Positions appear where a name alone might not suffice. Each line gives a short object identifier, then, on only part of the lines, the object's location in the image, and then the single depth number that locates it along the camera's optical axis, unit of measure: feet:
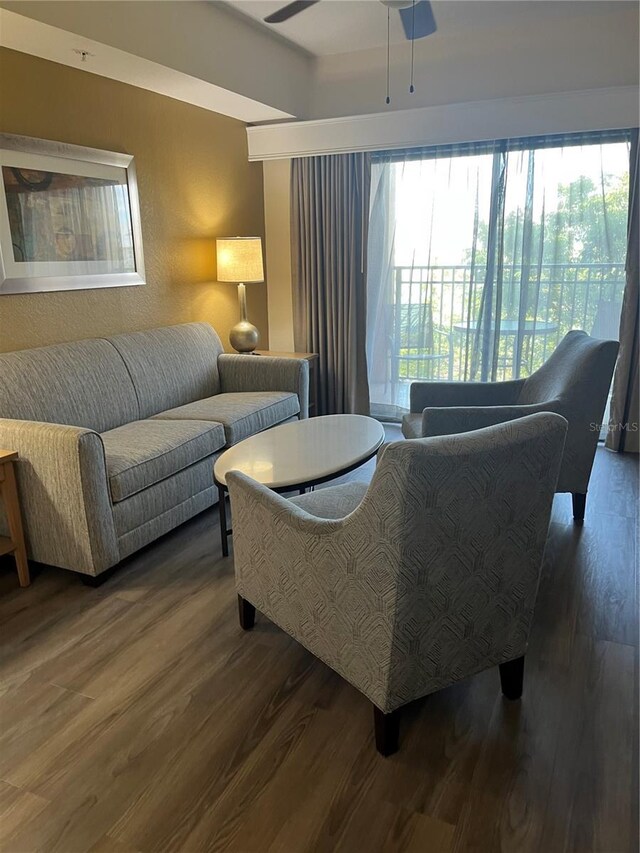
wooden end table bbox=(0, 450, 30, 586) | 7.93
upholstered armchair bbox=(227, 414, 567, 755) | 4.44
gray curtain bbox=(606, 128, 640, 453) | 12.07
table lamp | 13.75
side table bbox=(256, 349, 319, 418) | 15.15
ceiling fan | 8.16
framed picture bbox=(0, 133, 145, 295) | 9.61
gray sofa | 7.98
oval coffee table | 8.11
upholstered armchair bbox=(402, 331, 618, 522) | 9.11
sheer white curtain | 12.65
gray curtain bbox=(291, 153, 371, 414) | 14.80
